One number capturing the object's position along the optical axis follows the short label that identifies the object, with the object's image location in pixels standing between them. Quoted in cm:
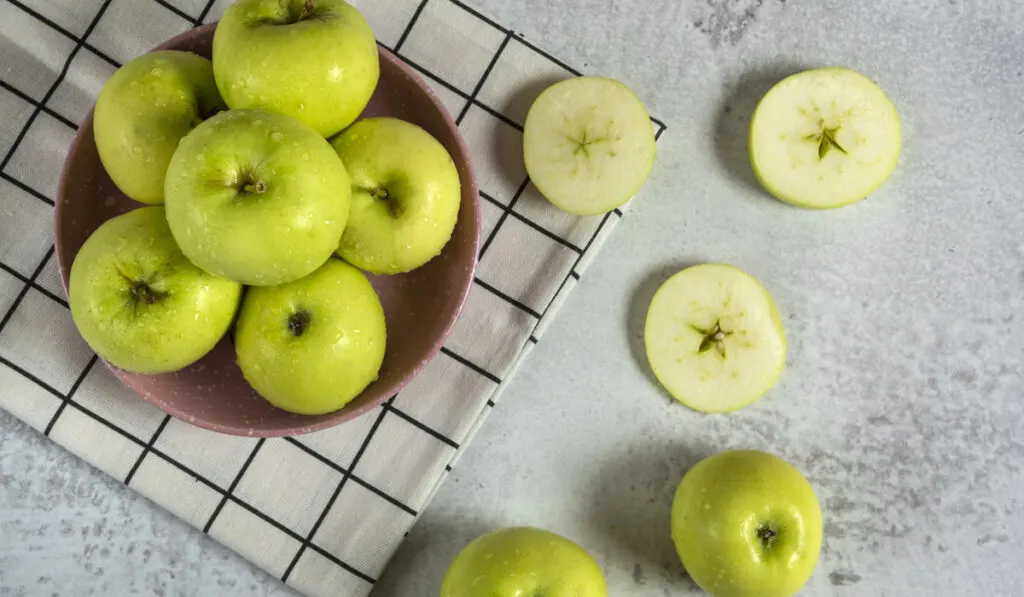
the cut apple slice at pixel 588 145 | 84
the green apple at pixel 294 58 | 62
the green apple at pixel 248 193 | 58
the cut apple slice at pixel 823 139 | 87
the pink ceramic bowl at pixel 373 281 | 73
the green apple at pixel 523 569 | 76
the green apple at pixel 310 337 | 66
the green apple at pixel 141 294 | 64
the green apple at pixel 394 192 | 67
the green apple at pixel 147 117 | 65
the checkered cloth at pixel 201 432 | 83
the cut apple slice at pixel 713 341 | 87
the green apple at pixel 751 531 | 78
